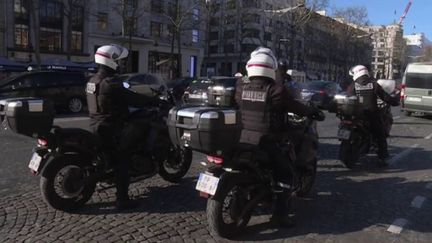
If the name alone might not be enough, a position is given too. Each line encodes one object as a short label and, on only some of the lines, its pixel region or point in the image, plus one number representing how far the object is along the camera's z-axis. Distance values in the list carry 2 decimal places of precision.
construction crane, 122.84
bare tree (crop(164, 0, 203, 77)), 45.75
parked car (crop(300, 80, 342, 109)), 23.38
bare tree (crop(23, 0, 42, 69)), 36.28
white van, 19.41
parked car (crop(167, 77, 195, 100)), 25.53
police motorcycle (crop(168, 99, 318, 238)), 4.30
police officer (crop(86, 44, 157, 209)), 5.44
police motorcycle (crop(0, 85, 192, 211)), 5.09
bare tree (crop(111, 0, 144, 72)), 42.91
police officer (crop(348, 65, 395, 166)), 8.49
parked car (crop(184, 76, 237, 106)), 16.48
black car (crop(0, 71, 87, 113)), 16.34
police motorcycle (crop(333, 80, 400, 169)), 8.04
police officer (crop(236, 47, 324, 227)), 4.84
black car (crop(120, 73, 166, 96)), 19.05
